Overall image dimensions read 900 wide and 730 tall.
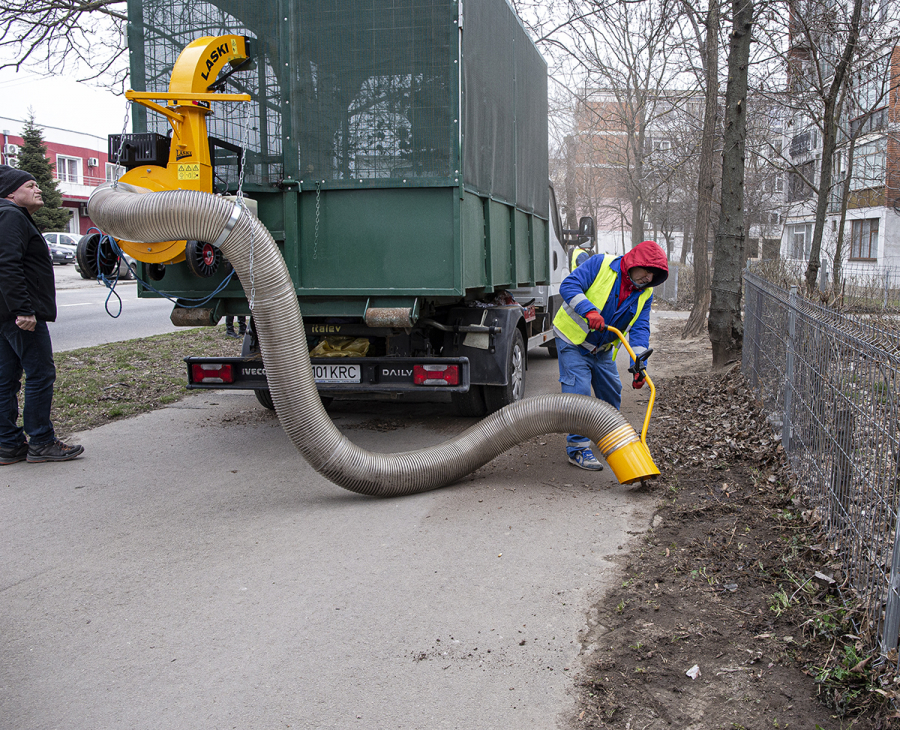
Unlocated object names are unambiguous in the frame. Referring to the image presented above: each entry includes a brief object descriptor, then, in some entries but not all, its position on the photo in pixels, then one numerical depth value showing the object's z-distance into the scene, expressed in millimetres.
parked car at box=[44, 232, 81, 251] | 37531
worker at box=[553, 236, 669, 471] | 5316
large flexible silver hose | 4461
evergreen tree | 39875
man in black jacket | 5336
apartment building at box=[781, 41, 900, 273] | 25344
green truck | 5406
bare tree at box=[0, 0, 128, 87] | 11312
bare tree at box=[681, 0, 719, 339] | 12656
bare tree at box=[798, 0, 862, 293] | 11883
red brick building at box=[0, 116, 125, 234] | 48719
